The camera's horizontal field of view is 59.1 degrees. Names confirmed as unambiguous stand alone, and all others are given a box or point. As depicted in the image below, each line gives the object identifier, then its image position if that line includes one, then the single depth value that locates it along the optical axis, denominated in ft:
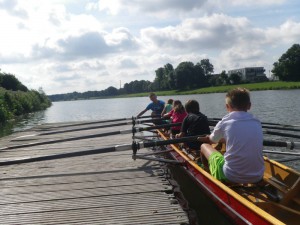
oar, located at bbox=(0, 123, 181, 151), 28.03
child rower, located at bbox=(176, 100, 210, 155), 19.85
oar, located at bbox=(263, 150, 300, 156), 20.09
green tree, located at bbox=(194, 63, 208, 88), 277.09
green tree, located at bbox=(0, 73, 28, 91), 189.15
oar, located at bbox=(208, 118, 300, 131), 26.42
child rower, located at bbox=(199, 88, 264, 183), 12.52
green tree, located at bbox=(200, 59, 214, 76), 306.38
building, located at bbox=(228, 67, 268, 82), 348.75
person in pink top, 27.00
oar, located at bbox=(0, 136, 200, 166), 18.51
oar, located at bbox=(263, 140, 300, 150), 17.12
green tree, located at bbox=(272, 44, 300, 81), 210.68
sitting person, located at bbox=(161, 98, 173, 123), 36.43
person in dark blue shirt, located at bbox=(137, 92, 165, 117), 40.86
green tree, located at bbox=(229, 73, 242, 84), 270.68
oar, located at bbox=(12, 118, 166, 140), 36.29
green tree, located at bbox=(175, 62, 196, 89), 272.81
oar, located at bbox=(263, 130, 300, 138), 22.56
